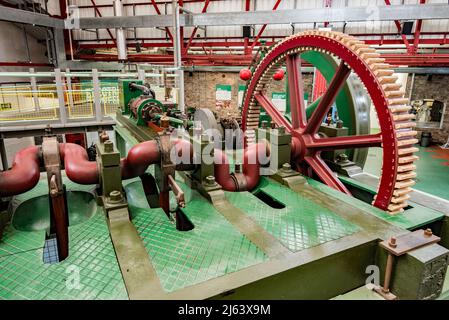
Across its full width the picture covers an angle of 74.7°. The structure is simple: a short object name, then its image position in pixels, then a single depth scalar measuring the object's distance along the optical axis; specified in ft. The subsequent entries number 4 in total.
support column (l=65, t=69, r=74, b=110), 26.17
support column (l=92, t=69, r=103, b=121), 23.32
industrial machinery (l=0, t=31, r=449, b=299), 5.72
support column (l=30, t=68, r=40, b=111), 26.09
